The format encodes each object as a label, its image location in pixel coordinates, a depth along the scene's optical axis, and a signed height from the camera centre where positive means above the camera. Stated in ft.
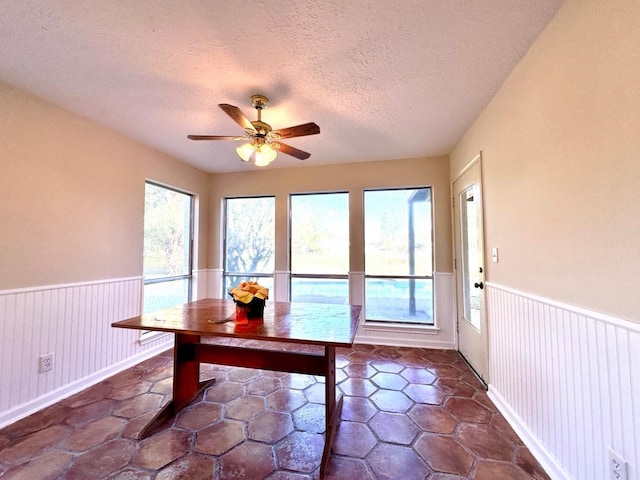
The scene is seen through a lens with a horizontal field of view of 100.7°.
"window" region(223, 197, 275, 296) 13.52 +0.65
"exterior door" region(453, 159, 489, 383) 8.16 -0.61
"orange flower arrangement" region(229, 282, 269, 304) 5.92 -0.91
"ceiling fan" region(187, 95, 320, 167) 6.48 +3.02
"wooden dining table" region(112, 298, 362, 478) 5.09 -1.55
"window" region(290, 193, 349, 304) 12.60 +0.23
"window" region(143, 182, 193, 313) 10.77 +0.30
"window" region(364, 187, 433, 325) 11.80 -0.19
